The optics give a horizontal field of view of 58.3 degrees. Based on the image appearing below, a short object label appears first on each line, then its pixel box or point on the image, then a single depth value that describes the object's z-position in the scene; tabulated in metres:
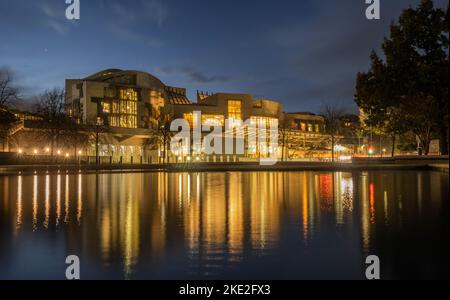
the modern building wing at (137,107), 70.62
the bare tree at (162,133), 57.51
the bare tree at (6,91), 47.06
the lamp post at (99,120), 73.44
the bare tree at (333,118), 58.62
